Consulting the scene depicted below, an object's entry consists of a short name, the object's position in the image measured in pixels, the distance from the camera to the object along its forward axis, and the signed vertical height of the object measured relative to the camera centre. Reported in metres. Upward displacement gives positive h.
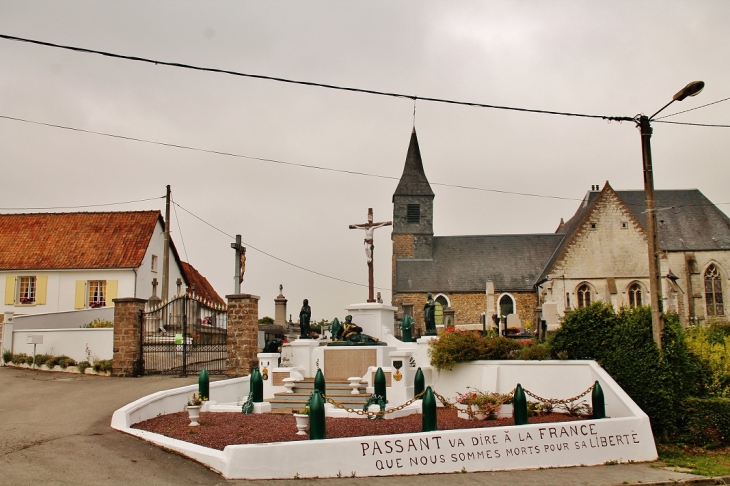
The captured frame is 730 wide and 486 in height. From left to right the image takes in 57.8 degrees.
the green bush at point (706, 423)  12.17 -1.98
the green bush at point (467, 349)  14.73 -0.68
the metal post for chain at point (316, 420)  9.30 -1.40
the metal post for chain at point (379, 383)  13.10 -1.25
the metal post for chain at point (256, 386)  13.98 -1.36
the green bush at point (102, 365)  18.98 -1.21
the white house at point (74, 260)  30.41 +2.98
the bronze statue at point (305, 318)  17.52 +0.07
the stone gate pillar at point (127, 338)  18.75 -0.44
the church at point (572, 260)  42.62 +3.93
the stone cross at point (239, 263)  20.27 +1.83
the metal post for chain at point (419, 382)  13.06 -1.25
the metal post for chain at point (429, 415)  10.29 -1.49
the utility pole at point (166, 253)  28.89 +3.03
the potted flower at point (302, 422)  10.12 -1.55
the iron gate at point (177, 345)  19.23 -0.65
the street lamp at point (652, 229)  12.42 +1.68
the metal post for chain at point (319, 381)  12.07 -1.11
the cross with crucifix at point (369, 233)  20.59 +2.72
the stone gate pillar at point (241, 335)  18.23 -0.38
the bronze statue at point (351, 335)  16.64 -0.38
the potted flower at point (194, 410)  11.55 -1.53
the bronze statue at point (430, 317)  17.05 +0.03
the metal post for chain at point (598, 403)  11.42 -1.50
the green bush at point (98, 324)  24.11 -0.02
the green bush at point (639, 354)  12.35 -0.75
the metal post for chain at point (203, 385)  13.35 -1.27
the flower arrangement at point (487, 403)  12.62 -1.62
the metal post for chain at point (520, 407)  10.91 -1.47
